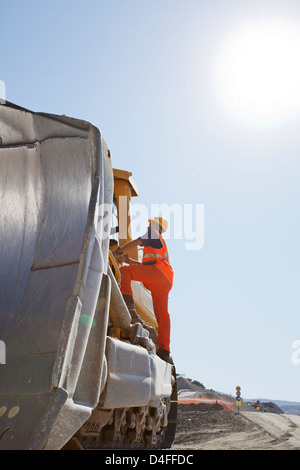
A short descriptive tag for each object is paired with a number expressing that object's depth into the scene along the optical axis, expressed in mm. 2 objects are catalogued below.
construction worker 5129
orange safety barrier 19389
